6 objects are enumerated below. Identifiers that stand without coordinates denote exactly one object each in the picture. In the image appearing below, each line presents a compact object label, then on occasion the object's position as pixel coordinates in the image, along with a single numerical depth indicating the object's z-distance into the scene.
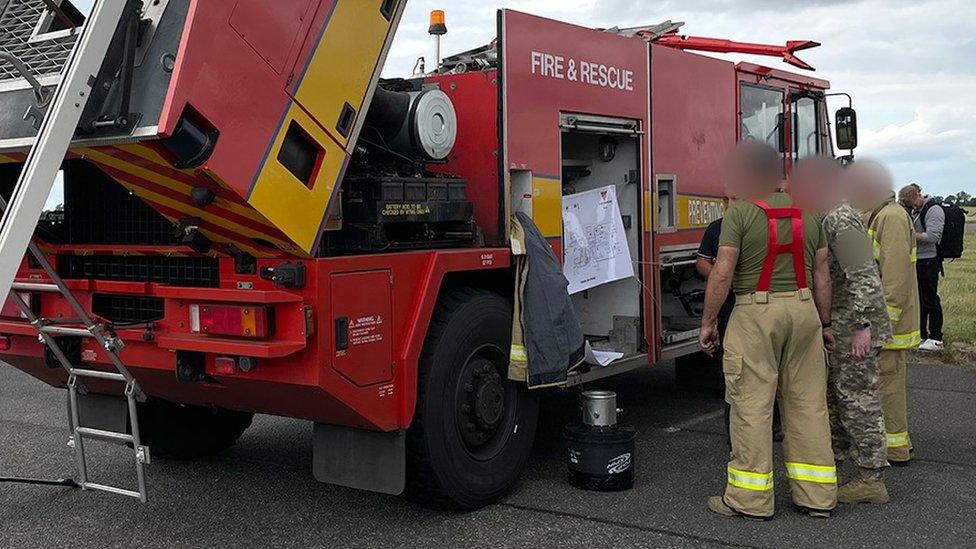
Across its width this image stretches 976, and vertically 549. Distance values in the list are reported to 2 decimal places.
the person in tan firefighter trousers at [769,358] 4.87
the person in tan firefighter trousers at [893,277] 5.84
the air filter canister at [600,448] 5.29
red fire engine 3.73
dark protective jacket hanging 5.13
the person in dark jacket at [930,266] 10.27
